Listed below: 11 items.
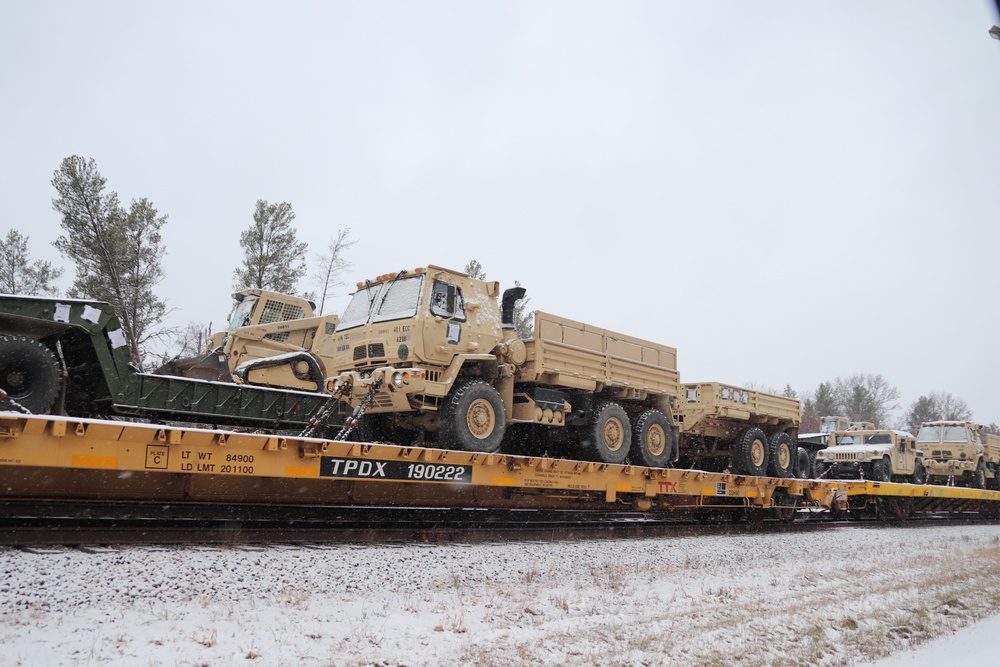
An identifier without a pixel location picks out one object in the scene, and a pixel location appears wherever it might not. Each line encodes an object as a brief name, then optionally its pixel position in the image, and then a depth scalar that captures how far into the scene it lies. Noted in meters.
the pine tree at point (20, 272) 28.42
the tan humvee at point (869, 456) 20.73
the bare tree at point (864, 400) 64.31
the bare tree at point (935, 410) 77.87
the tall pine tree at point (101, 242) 23.00
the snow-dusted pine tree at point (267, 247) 26.83
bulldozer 13.11
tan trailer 14.24
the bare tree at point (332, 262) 30.52
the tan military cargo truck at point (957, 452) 25.20
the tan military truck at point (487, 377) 9.12
